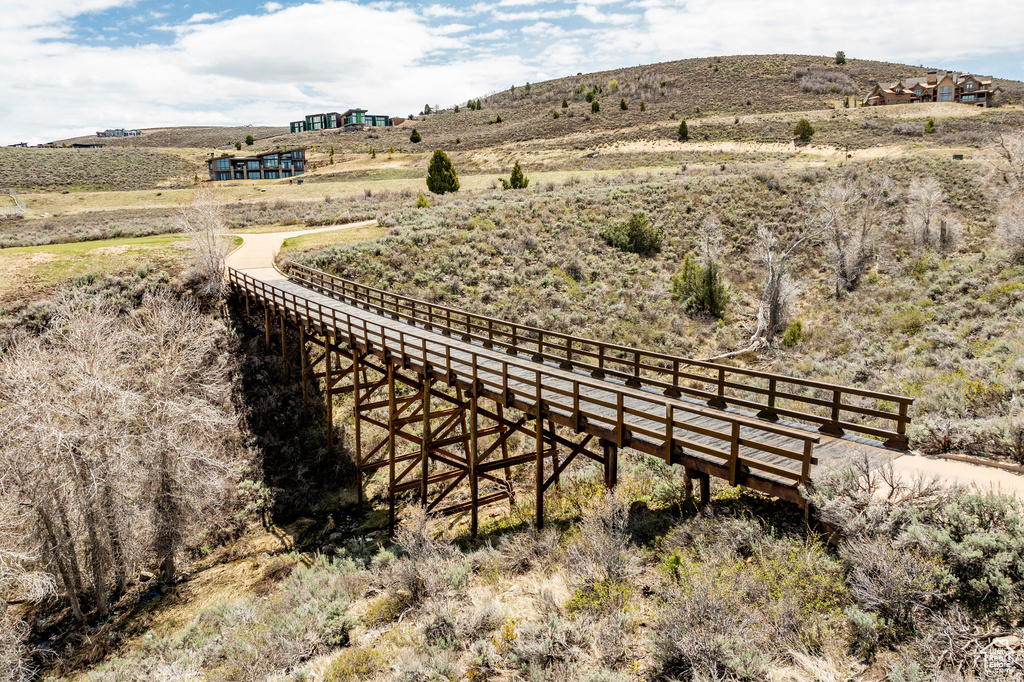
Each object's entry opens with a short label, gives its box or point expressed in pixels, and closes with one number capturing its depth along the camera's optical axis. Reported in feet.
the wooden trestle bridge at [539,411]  30.60
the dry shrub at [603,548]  27.09
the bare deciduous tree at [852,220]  100.17
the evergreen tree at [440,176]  167.43
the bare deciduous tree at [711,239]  100.58
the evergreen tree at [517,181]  163.02
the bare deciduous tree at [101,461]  43.27
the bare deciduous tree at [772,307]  89.97
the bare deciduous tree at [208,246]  91.40
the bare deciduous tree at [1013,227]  77.66
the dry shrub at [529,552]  32.45
